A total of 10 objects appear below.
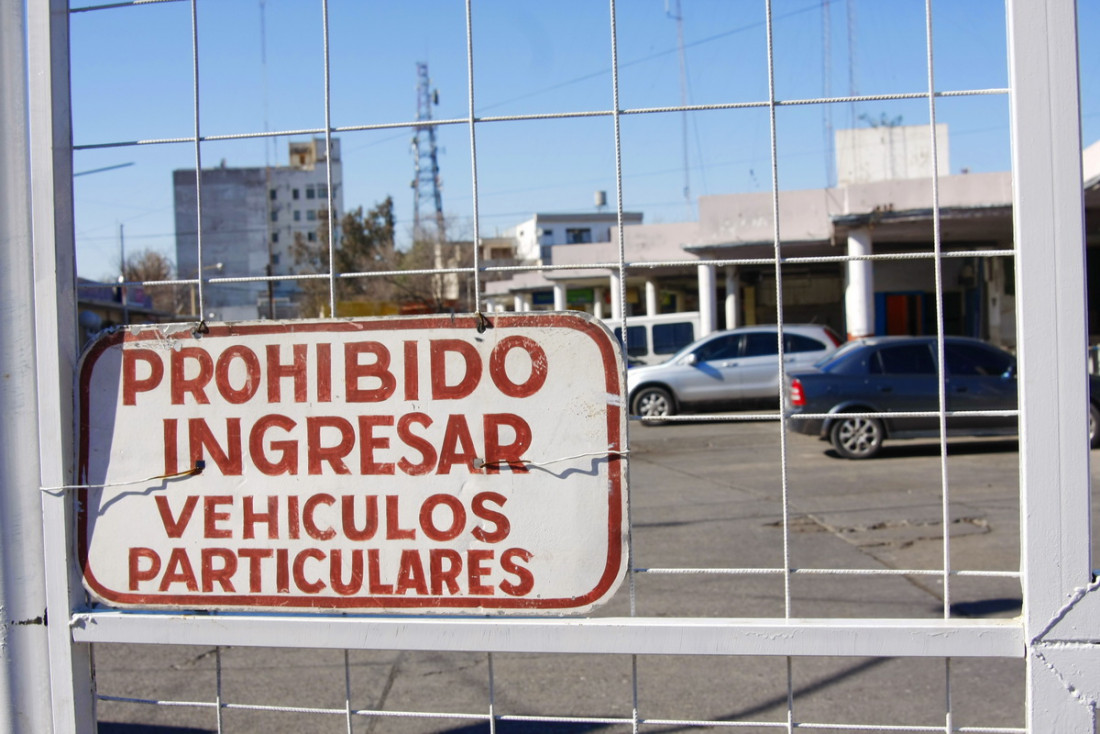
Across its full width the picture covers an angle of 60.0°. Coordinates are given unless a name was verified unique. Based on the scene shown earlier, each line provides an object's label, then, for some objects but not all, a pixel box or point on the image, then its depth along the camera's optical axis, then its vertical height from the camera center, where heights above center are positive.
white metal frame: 1.84 -0.28
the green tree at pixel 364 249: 35.94 +5.20
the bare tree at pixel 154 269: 38.62 +4.48
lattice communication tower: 38.64 +10.51
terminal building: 15.70 +2.14
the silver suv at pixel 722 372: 14.87 -0.28
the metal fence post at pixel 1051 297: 1.84 +0.09
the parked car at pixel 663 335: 18.80 +0.41
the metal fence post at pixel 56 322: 2.15 +0.12
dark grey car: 10.73 -0.47
